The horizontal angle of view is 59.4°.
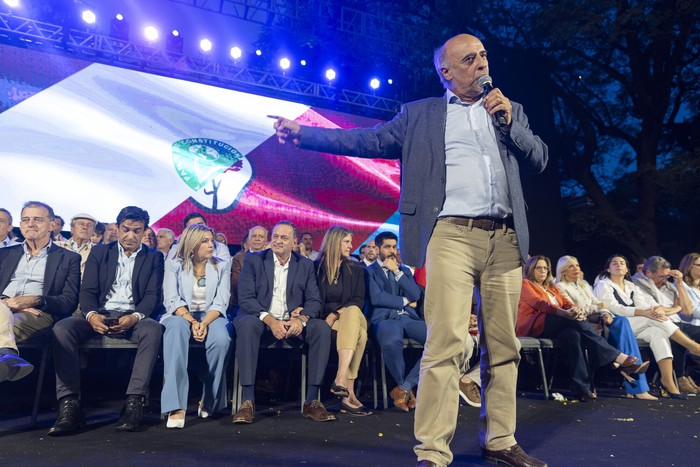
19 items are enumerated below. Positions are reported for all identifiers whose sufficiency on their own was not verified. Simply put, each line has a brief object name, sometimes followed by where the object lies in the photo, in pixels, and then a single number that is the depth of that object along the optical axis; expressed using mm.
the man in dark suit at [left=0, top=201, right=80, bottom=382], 3303
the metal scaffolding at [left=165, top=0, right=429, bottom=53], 8156
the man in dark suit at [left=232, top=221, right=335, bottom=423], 3400
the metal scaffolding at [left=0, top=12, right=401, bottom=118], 6383
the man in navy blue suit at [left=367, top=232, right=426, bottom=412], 3902
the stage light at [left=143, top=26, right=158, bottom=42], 7113
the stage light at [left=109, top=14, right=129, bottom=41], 6957
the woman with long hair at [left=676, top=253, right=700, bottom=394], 4969
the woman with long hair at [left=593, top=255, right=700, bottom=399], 4758
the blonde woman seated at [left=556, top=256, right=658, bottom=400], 4496
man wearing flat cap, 5356
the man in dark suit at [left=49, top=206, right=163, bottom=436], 2953
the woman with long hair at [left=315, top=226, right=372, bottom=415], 3666
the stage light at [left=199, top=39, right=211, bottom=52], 7484
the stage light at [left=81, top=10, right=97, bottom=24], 6841
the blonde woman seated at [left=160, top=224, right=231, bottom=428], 3137
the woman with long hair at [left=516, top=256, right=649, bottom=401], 4328
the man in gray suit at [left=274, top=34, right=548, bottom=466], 1926
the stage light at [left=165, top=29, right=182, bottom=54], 7262
